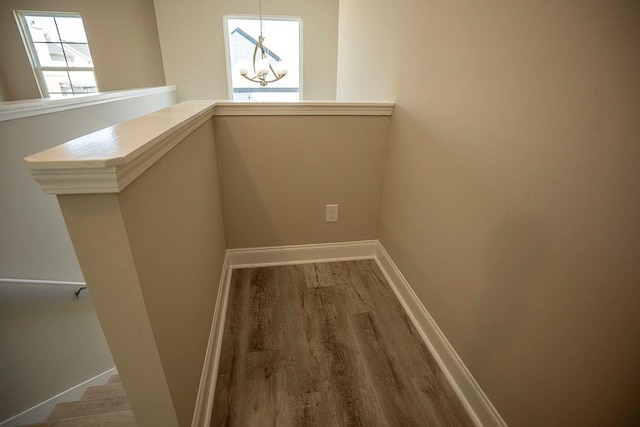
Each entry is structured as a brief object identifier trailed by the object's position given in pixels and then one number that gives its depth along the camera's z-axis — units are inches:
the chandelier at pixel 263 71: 136.5
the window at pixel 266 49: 195.6
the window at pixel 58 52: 185.5
